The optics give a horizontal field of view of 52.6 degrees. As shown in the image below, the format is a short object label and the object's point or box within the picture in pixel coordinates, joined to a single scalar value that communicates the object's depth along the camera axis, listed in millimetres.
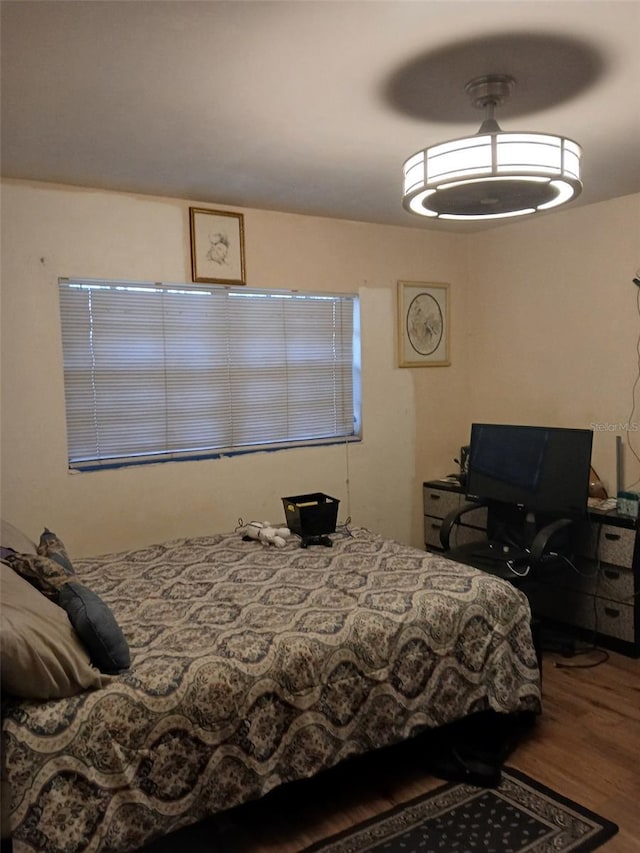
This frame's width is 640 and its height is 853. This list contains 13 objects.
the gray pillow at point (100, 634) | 1934
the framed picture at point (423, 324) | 4395
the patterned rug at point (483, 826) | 2057
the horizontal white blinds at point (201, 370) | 3367
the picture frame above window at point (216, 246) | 3580
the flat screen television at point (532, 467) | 3342
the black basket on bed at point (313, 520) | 3361
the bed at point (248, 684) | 1761
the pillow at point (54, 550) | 2613
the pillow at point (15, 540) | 2580
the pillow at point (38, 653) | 1713
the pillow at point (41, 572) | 2219
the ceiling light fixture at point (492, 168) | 1963
